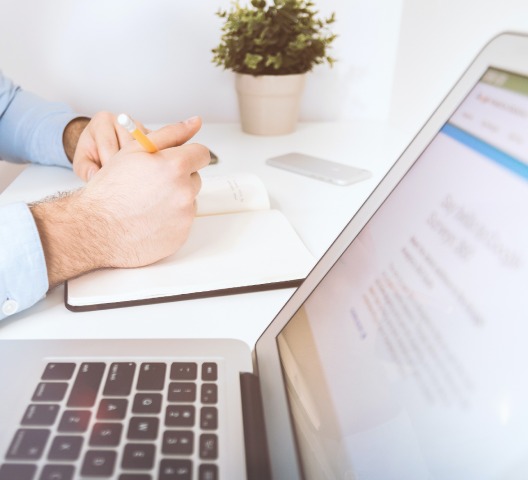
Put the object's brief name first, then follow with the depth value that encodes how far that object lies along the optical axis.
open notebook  0.46
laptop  0.21
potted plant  0.91
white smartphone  0.77
